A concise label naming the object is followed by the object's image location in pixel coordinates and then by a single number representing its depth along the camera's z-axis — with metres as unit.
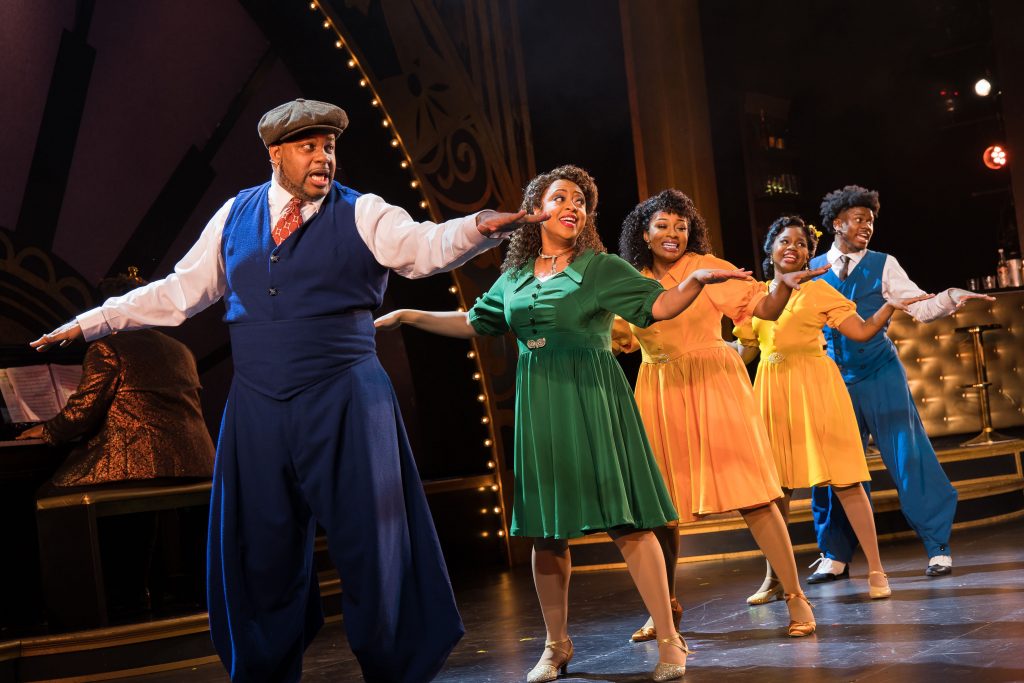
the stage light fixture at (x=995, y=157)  10.26
